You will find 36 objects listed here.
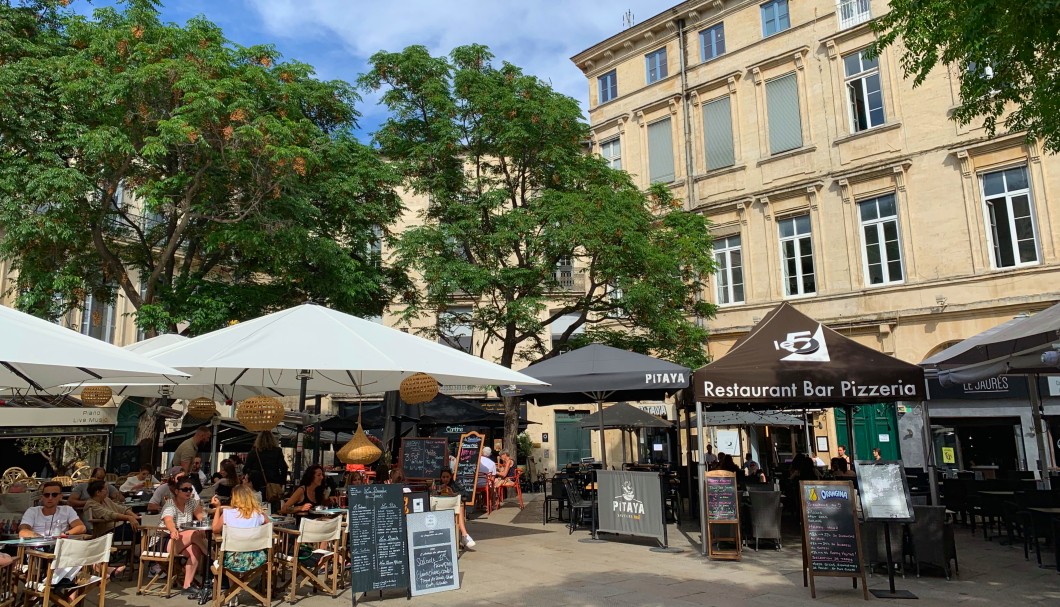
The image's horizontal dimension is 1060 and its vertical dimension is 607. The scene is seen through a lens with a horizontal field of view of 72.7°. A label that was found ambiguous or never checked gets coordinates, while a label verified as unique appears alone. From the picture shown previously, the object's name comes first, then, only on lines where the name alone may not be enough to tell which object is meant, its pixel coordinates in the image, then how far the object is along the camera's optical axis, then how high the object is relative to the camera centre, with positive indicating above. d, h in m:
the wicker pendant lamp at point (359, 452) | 8.30 -0.10
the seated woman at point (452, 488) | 9.83 -0.81
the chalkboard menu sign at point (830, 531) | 6.96 -0.93
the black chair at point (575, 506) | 11.49 -1.04
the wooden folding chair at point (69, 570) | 5.82 -1.00
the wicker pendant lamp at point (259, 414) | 8.57 +0.37
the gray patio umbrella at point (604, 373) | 10.34 +0.95
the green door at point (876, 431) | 19.00 +0.07
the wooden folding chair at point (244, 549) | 6.55 -0.94
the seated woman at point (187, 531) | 7.44 -0.83
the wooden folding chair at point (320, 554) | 7.00 -1.11
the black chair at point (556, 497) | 13.15 -1.04
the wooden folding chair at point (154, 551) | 7.59 -1.11
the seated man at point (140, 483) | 11.63 -0.57
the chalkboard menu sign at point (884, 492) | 7.55 -0.61
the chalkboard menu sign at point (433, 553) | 7.17 -1.11
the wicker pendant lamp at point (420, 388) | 9.37 +0.70
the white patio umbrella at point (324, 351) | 7.46 +1.03
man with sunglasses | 6.96 -0.67
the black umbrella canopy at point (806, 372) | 9.01 +0.78
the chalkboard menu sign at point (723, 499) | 9.16 -0.79
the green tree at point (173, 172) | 13.24 +5.41
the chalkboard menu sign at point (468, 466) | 15.69 -0.54
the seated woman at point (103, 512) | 8.30 -0.73
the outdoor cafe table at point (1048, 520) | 7.98 -1.04
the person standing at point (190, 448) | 11.87 -0.03
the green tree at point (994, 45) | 7.23 +4.31
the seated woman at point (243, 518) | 6.61 -0.67
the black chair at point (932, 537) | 7.64 -1.10
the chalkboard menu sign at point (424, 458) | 13.46 -0.29
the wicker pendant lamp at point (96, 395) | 11.38 +0.83
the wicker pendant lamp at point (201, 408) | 11.52 +0.61
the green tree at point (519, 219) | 16.30 +5.08
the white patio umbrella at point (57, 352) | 5.83 +0.84
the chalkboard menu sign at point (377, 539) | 6.89 -0.92
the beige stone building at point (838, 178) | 17.48 +6.84
